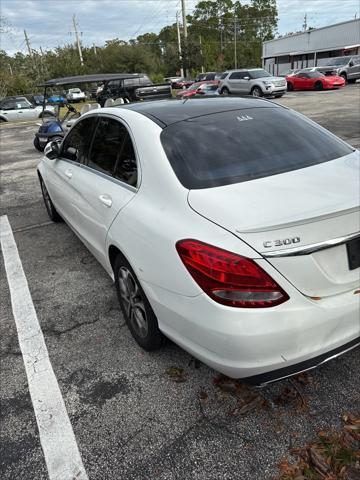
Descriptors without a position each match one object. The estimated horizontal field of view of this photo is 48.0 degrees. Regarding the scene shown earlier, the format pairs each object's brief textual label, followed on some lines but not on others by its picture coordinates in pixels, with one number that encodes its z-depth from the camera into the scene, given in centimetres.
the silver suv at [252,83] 2334
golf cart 929
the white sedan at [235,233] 183
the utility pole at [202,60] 6042
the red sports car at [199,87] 2636
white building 4234
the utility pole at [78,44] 6775
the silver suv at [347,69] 2980
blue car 1070
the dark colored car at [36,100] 2534
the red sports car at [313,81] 2648
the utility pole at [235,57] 7862
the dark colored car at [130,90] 1013
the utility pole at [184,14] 5350
